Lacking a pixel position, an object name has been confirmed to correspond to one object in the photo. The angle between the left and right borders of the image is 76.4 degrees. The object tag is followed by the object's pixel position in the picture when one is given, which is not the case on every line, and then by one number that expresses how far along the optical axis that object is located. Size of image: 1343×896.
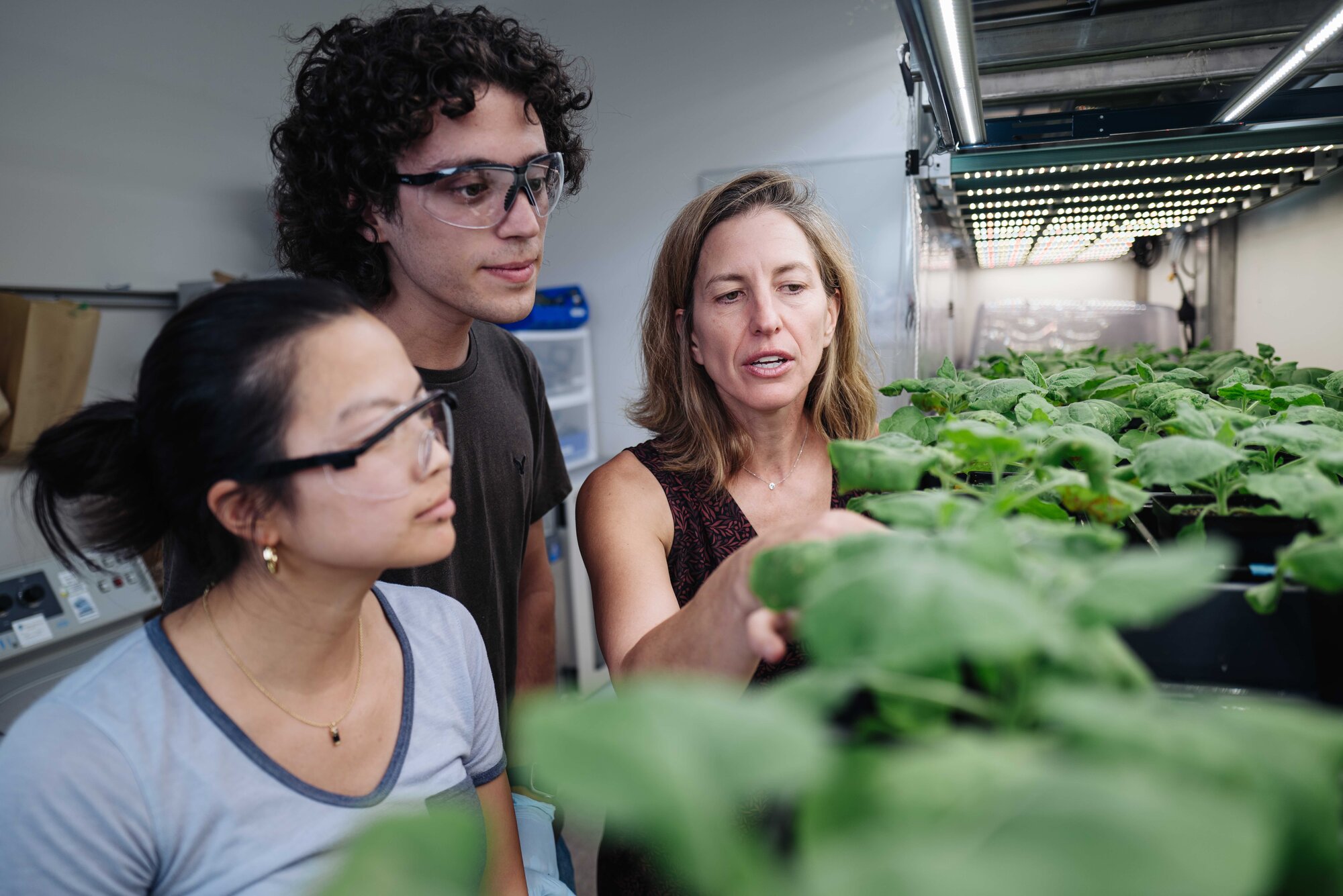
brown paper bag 1.95
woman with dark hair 0.75
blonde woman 1.16
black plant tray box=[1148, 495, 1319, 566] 0.63
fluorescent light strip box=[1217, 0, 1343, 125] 0.98
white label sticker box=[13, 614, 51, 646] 1.91
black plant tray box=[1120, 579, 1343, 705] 0.53
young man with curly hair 1.17
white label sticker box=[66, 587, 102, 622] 2.05
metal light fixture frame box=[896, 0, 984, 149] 0.88
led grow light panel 1.47
